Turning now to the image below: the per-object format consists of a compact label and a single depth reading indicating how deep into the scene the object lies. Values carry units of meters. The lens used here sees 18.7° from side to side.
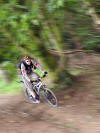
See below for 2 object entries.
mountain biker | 8.29
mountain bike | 8.44
